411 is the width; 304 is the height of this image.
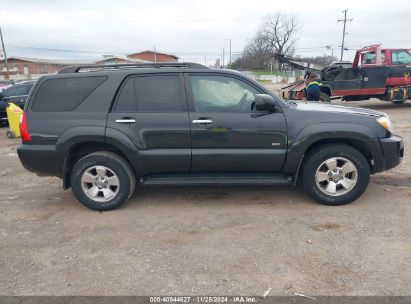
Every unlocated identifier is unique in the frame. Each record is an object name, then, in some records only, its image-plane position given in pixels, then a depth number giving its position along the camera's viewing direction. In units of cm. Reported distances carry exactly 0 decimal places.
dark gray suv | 417
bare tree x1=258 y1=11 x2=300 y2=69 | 7894
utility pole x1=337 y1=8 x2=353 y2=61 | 5844
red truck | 1347
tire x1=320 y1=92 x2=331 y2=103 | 1255
